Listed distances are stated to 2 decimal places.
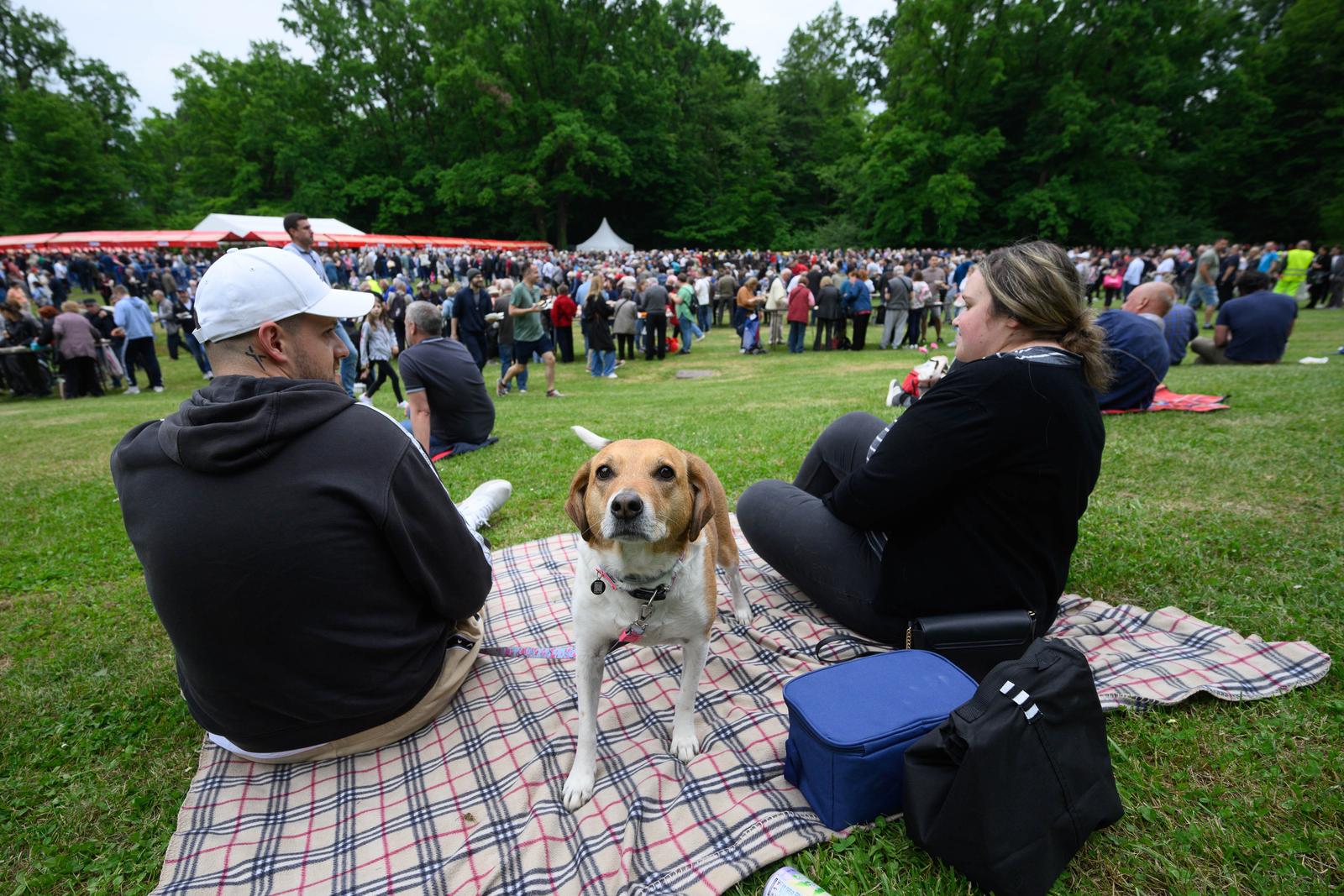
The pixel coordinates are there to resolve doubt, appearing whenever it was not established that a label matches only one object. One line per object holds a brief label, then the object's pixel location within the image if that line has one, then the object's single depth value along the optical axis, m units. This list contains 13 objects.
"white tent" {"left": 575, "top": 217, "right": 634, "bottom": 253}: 44.06
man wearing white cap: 1.83
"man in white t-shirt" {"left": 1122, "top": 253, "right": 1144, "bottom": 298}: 19.44
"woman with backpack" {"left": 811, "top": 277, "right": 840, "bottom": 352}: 16.52
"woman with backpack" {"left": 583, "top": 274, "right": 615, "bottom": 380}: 13.87
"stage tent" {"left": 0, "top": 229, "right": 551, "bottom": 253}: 29.39
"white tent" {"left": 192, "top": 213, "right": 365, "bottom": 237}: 29.69
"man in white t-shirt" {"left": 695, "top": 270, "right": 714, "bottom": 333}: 20.67
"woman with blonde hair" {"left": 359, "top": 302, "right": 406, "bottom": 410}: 9.95
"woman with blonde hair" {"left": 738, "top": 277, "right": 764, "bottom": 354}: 16.83
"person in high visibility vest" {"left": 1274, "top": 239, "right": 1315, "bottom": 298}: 15.87
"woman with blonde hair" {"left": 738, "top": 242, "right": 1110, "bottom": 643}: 2.21
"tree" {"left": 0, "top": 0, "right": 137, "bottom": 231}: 44.47
